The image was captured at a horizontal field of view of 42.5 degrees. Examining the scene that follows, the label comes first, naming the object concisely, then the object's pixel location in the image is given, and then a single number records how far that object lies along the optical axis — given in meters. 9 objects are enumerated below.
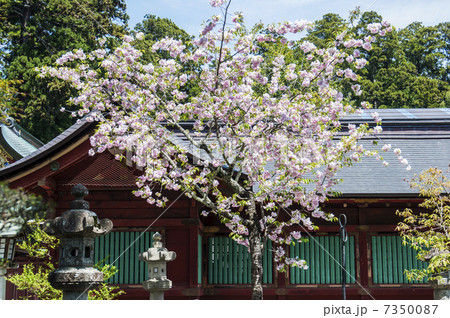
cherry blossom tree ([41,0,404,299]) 8.90
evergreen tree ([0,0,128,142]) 27.86
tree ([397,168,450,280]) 8.60
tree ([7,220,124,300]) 10.06
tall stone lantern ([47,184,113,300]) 6.63
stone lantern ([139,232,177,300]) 9.52
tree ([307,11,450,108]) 33.00
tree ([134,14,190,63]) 35.97
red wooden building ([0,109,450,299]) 11.82
